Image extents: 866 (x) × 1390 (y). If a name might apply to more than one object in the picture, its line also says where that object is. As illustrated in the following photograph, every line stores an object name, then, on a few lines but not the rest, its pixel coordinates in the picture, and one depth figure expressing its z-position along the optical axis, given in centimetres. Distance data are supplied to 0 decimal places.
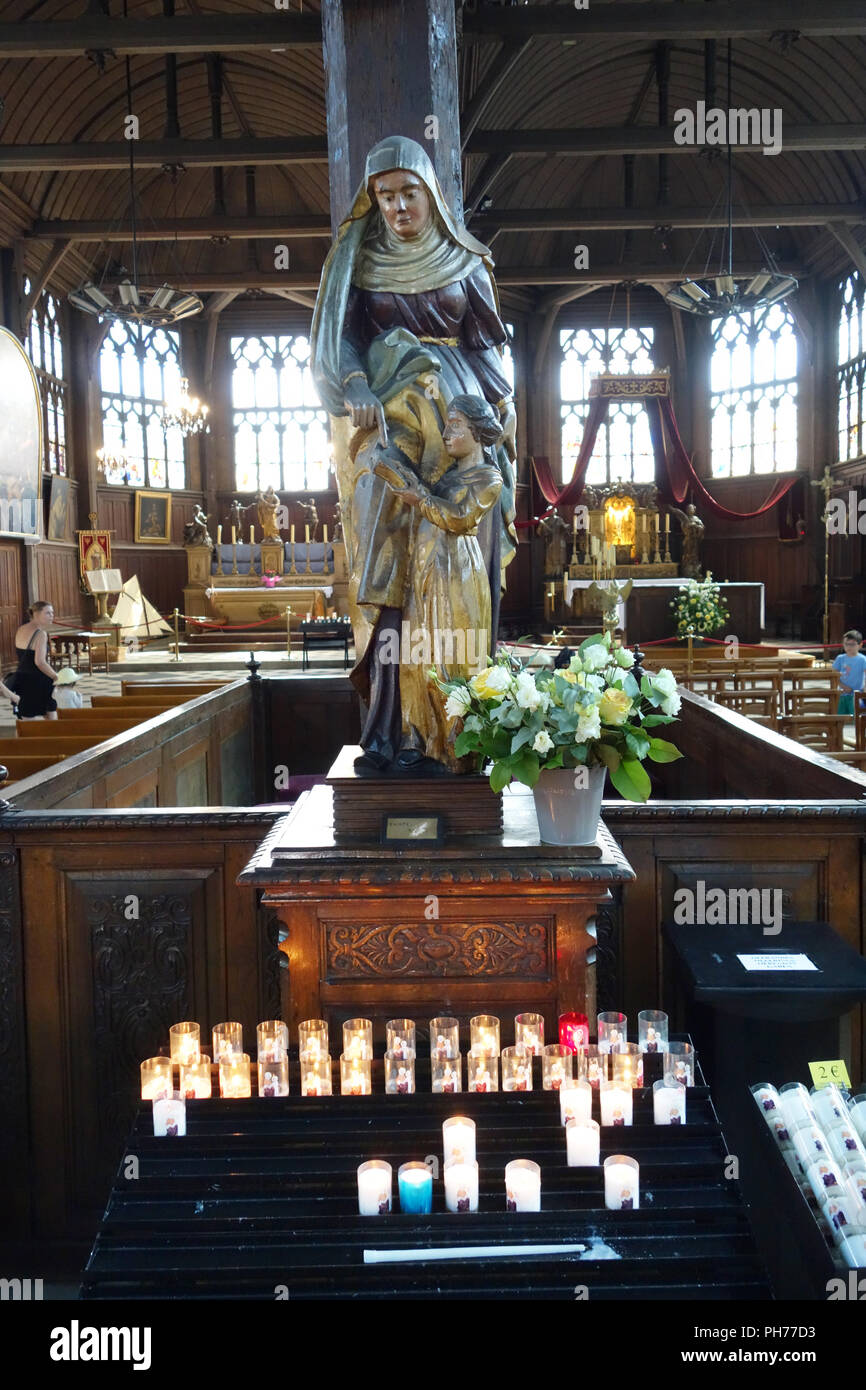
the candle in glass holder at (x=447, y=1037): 241
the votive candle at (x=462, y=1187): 201
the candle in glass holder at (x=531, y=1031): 248
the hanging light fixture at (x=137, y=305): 1270
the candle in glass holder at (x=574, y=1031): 252
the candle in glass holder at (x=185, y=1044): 246
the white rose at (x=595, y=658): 273
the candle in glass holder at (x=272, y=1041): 248
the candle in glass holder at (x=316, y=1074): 238
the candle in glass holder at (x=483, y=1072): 241
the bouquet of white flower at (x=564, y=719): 262
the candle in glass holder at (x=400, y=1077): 237
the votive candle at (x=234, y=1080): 242
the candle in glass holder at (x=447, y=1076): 240
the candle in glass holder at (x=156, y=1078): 238
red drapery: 1659
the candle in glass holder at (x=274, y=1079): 239
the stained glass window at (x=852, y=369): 1752
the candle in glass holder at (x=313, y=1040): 238
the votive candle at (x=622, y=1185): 201
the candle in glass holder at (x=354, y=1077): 238
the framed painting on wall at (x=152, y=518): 1952
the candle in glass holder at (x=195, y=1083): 240
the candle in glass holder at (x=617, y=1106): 225
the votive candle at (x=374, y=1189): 202
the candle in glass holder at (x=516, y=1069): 237
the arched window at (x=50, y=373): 1689
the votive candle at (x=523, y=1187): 201
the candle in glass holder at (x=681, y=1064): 240
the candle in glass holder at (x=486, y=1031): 246
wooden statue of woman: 287
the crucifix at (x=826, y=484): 1691
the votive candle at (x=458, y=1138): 208
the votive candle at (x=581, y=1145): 212
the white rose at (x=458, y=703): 269
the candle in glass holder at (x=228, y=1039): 248
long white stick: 187
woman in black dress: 764
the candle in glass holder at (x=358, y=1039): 244
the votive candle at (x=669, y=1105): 226
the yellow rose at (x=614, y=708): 264
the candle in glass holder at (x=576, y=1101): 220
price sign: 268
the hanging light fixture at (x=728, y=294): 1350
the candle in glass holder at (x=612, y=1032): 246
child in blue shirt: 905
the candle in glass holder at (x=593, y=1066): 237
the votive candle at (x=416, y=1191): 201
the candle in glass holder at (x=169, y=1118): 226
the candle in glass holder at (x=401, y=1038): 244
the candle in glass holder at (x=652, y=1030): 257
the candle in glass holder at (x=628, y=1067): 236
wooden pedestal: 264
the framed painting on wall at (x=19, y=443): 1327
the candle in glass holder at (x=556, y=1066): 232
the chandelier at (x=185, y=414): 1652
